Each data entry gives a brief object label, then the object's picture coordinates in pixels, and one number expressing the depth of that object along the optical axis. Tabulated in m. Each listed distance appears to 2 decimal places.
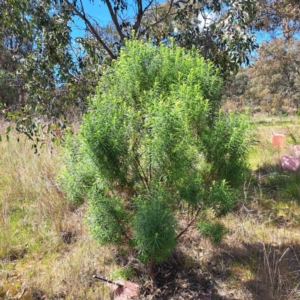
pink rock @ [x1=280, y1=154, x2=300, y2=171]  5.05
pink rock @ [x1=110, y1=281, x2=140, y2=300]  2.28
